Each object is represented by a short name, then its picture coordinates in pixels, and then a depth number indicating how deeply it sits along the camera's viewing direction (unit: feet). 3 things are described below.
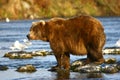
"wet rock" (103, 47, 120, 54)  119.07
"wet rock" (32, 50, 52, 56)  121.49
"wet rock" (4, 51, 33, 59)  115.14
